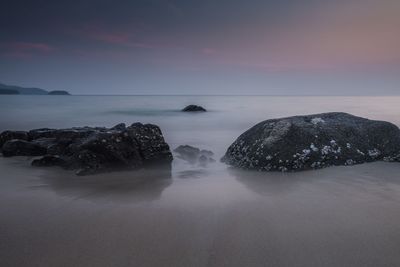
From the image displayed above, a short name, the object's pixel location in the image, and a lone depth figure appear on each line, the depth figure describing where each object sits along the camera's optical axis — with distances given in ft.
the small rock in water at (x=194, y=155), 22.77
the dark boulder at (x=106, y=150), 19.08
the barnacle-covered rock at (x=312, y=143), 18.62
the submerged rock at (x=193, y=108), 91.74
